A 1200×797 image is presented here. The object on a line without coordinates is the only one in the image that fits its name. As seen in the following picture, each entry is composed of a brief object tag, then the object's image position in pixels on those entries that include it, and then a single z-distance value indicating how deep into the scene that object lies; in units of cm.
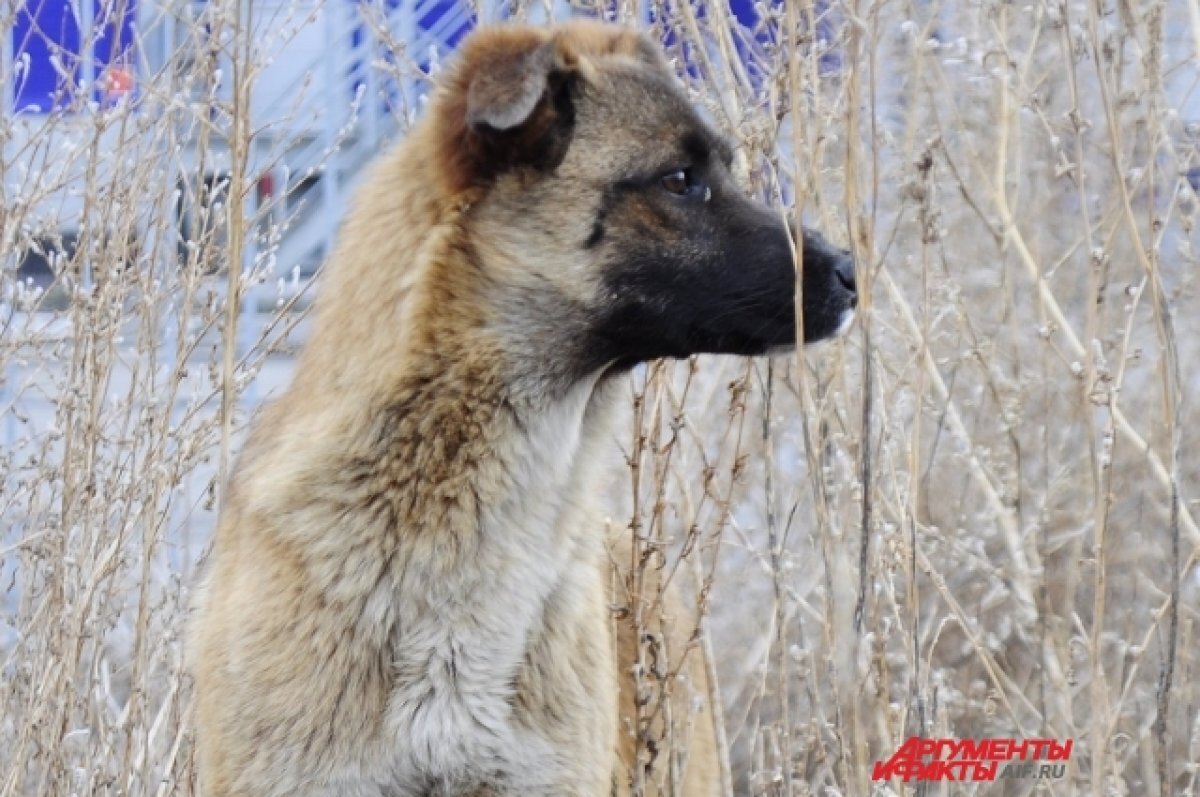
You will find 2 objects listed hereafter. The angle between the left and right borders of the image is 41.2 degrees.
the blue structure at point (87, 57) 420
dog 301
